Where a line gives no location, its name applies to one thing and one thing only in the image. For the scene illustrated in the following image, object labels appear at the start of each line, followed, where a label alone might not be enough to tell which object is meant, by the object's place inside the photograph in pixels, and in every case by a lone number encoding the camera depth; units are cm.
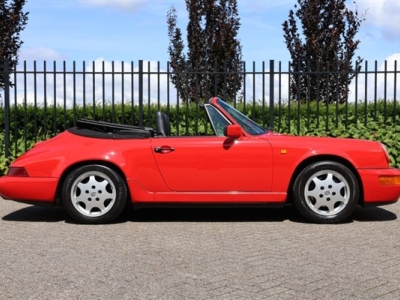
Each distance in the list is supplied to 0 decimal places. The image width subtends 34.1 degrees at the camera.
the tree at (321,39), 1972
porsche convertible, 715
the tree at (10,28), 1694
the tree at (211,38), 2282
